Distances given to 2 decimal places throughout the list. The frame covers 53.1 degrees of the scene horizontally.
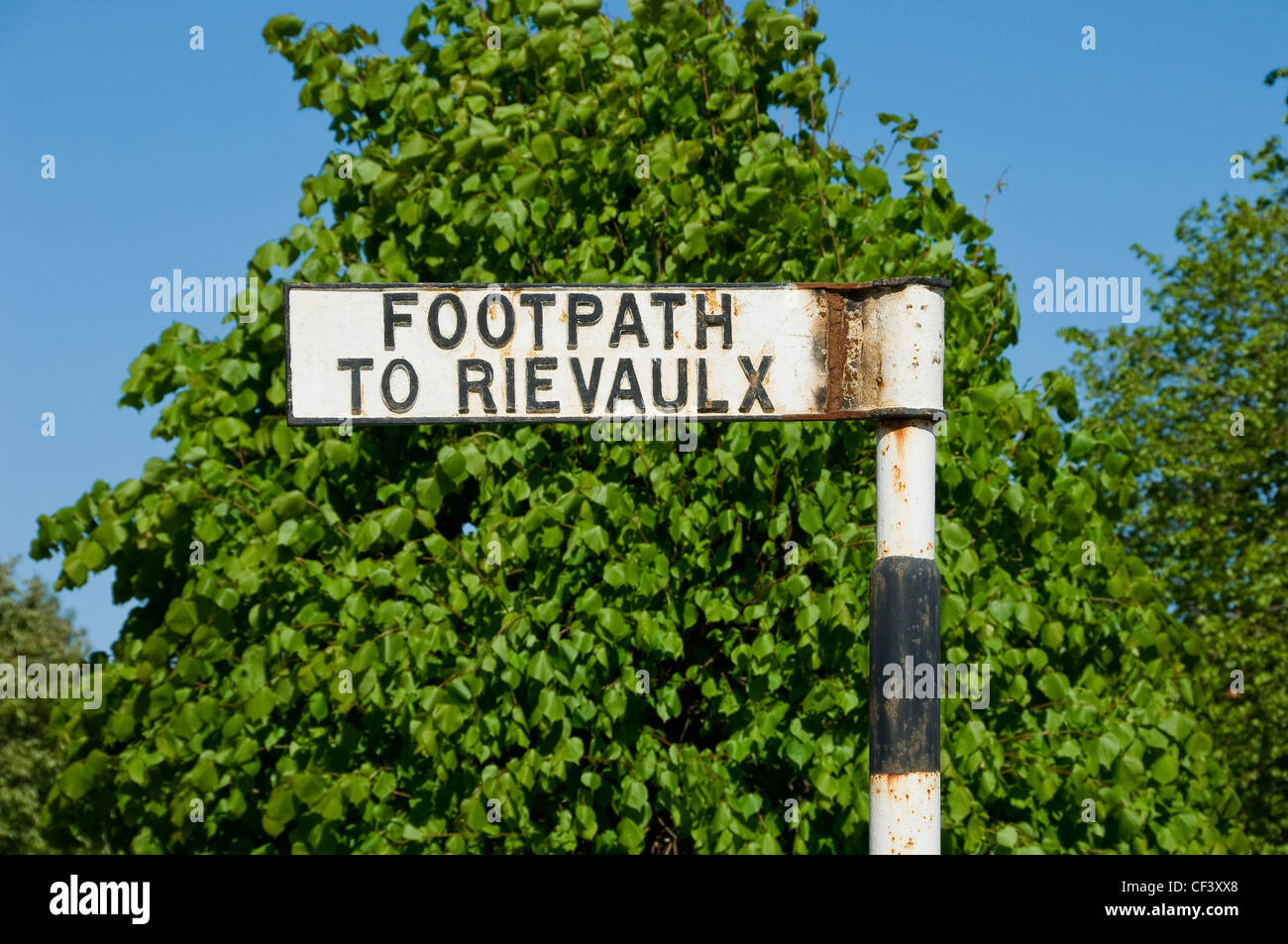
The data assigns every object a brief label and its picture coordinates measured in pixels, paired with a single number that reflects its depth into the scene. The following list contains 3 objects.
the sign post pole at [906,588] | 2.97
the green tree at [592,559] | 5.49
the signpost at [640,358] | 3.16
